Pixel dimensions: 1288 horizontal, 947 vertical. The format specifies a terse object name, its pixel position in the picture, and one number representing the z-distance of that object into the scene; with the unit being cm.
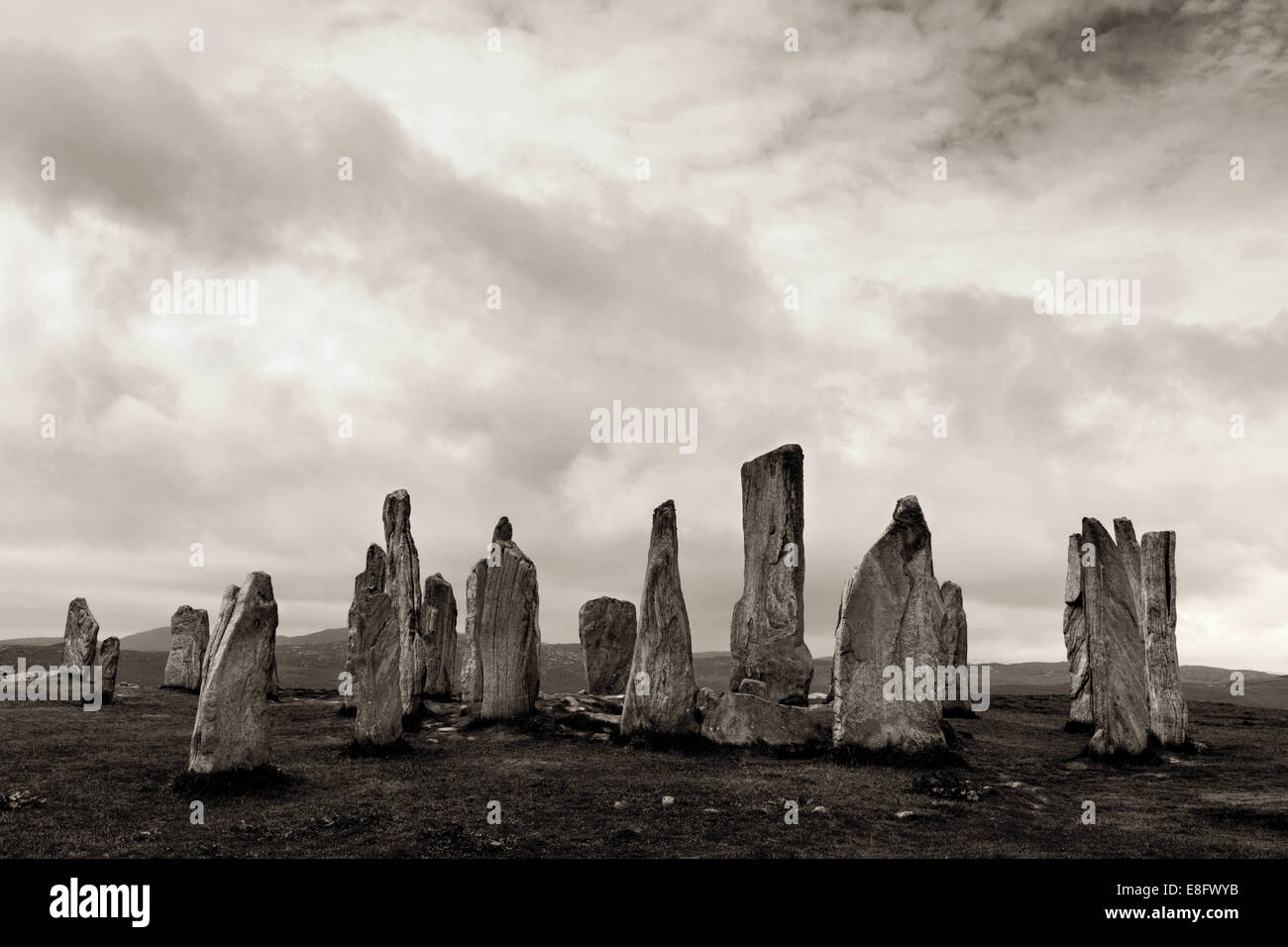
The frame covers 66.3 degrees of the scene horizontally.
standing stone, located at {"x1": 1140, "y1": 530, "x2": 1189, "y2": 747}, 2119
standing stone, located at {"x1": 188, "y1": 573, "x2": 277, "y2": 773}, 1489
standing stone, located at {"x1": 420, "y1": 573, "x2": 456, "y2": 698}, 2880
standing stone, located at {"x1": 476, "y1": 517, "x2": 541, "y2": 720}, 2205
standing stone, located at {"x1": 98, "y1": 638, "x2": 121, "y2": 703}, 2903
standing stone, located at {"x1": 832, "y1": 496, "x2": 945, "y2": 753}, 1783
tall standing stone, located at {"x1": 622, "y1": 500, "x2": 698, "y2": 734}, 1934
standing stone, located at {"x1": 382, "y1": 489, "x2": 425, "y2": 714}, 2403
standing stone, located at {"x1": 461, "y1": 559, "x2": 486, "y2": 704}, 2302
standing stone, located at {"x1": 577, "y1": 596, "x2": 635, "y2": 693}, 2920
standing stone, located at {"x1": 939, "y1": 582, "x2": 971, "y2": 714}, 2928
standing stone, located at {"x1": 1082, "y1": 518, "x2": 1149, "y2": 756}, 1873
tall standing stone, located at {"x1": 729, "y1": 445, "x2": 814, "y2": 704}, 2711
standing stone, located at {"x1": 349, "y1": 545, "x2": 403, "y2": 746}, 1859
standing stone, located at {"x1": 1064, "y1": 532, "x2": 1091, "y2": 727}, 2523
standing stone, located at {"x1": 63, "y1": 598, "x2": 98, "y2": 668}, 3056
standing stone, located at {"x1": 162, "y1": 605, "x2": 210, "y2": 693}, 3284
